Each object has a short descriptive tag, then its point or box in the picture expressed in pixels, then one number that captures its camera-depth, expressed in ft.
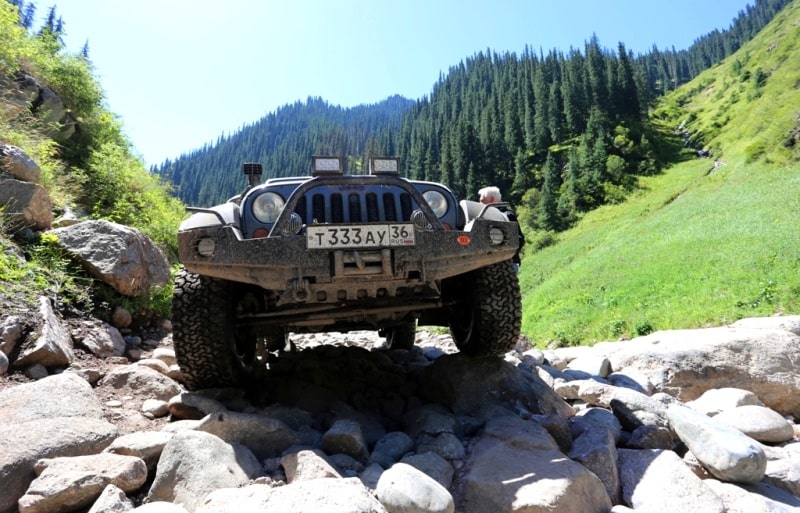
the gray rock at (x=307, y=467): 7.55
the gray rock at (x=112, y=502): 6.43
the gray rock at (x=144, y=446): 7.97
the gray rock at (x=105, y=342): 14.03
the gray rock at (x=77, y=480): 6.59
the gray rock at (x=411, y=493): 6.72
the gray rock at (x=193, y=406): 10.33
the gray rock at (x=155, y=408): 10.73
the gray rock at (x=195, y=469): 7.23
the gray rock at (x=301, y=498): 6.23
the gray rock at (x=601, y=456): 8.49
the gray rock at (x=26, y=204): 16.35
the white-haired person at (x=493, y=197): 16.08
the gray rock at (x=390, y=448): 8.96
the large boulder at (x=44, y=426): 7.16
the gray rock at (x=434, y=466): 8.16
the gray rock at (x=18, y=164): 18.08
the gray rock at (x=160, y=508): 6.23
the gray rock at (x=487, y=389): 11.64
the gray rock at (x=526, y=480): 7.42
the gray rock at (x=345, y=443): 8.95
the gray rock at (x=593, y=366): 17.10
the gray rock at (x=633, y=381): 15.40
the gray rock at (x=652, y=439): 9.89
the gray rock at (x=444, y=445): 9.18
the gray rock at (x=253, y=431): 8.94
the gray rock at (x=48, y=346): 11.69
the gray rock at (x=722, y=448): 8.62
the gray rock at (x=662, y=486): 7.81
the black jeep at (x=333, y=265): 9.67
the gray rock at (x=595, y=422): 10.20
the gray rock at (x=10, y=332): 11.51
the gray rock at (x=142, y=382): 11.88
